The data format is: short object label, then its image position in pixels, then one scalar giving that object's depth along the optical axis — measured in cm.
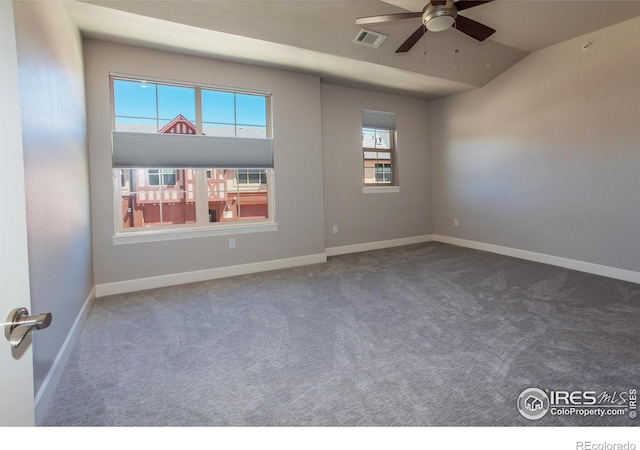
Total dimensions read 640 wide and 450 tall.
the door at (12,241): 72
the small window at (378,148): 564
